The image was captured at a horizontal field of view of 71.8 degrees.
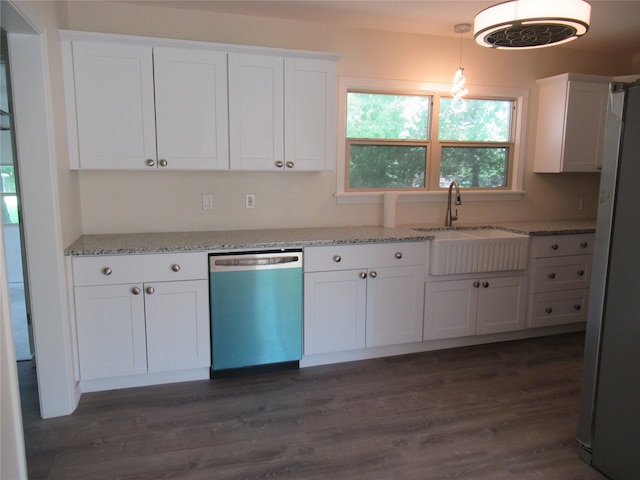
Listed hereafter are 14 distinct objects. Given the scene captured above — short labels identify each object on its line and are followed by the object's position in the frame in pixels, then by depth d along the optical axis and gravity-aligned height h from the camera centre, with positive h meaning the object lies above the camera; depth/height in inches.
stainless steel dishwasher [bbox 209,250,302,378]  107.7 -33.3
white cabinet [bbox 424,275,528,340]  127.2 -37.8
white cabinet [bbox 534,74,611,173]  146.3 +19.2
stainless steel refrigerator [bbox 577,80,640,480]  72.5 -21.8
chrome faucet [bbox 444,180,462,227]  143.3 -9.5
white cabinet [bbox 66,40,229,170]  103.6 +16.0
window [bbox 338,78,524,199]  138.9 +12.6
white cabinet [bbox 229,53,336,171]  113.2 +16.3
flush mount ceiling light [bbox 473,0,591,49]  75.5 +27.6
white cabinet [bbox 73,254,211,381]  100.6 -32.8
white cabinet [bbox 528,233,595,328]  136.5 -31.4
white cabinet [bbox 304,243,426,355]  115.5 -32.1
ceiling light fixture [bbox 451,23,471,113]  130.1 +27.5
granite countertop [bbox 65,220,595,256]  102.7 -16.5
